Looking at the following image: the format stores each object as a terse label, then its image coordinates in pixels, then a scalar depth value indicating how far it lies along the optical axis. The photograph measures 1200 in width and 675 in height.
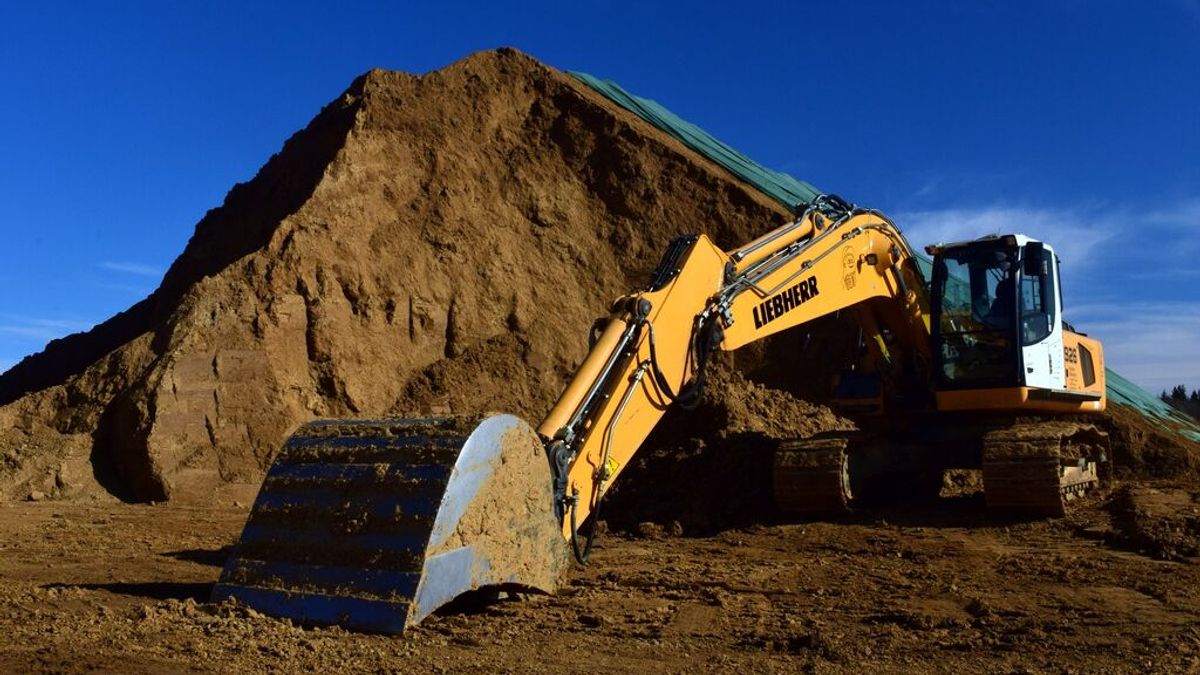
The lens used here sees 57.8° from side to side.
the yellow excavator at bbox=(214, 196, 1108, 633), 5.67
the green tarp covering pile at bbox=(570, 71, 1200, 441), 18.25
